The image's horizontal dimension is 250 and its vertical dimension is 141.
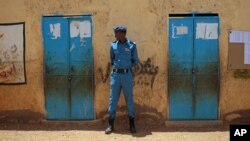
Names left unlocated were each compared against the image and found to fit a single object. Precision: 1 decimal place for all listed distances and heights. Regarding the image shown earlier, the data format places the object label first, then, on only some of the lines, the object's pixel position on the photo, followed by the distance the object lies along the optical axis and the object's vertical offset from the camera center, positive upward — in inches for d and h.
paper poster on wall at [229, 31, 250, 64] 292.4 +8.4
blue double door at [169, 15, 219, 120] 292.2 -14.4
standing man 277.6 -16.6
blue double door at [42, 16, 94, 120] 295.9 -14.1
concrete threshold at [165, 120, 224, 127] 297.6 -55.6
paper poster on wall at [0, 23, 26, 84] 302.2 -3.7
